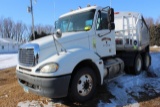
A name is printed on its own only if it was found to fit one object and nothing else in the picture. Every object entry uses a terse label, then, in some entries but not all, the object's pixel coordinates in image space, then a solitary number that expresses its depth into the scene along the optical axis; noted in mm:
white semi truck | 3139
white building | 33879
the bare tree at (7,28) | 47021
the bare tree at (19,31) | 48660
